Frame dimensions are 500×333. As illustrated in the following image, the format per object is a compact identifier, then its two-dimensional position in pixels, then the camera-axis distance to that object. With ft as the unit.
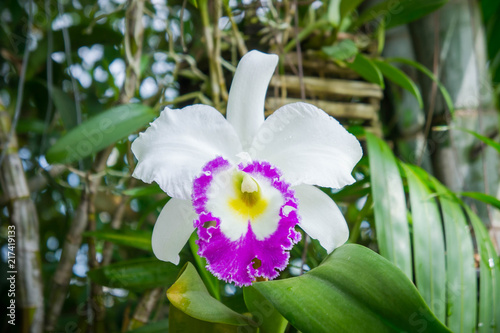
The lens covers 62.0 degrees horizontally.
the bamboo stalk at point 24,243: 3.25
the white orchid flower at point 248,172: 1.90
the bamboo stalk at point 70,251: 3.33
